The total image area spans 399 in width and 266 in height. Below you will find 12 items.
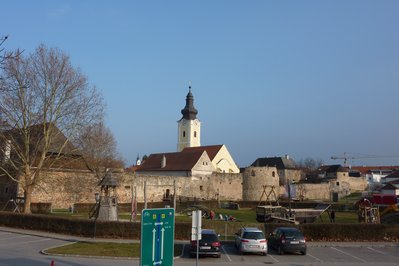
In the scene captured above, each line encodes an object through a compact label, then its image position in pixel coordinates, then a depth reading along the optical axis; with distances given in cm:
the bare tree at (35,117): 3344
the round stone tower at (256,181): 7444
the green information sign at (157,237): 1180
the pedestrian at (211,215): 3621
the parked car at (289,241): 2158
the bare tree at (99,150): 3919
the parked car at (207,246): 2034
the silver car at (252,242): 2123
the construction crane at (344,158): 18535
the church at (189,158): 7512
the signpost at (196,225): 1508
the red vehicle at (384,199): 5015
